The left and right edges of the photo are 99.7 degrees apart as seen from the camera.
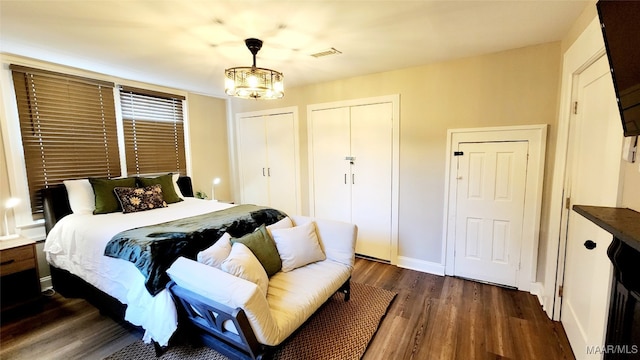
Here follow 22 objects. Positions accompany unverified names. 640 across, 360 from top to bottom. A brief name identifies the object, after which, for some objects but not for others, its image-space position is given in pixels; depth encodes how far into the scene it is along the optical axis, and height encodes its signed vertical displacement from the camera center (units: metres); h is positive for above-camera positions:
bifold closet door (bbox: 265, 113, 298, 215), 3.94 -0.14
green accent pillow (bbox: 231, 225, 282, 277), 2.04 -0.74
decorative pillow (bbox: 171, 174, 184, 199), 3.55 -0.41
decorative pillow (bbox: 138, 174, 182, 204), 3.22 -0.37
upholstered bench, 1.45 -0.90
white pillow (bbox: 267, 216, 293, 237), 2.38 -0.65
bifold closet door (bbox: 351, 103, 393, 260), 3.22 -0.32
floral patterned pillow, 2.85 -0.48
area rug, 1.84 -1.36
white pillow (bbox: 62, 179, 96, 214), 2.72 -0.42
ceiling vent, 2.45 +0.92
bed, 1.78 -0.87
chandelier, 2.01 +0.54
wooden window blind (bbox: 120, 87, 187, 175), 3.42 +0.31
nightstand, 2.26 -1.03
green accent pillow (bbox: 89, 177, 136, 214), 2.77 -0.41
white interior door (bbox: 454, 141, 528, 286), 2.57 -0.60
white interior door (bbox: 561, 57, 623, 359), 1.40 -0.28
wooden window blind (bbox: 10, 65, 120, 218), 2.65 +0.30
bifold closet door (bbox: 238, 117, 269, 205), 4.23 -0.11
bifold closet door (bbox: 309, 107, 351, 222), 3.51 -0.15
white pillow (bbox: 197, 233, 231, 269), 1.83 -0.69
